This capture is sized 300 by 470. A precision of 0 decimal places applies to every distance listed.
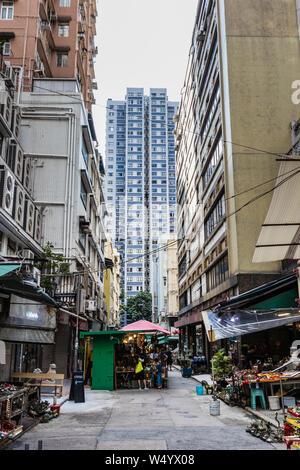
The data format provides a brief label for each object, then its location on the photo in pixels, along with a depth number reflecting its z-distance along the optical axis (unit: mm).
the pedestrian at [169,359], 33838
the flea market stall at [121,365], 20000
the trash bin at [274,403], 12555
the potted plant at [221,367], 15812
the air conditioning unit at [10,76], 22797
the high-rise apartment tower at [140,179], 128625
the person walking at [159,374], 20500
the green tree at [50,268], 20750
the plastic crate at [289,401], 11500
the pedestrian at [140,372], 20281
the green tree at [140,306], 90812
